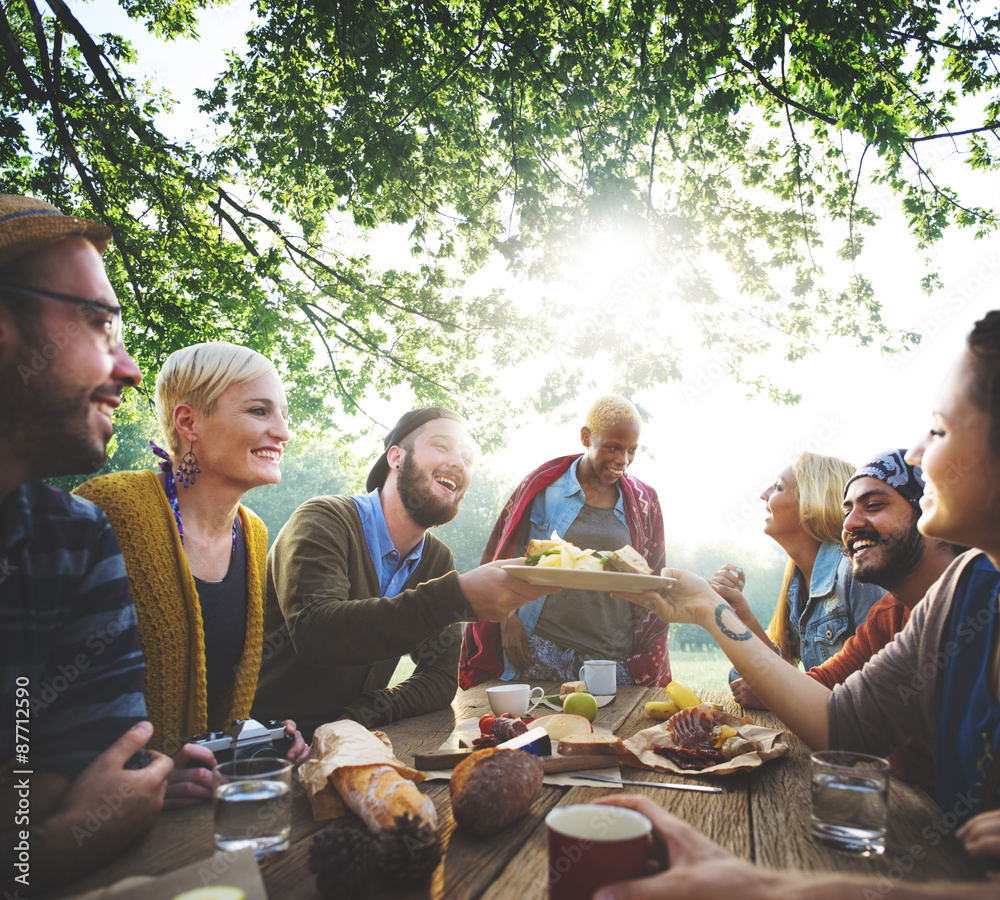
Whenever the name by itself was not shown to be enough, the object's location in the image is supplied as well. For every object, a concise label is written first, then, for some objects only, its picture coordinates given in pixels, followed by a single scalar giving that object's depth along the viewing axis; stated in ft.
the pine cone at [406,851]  3.78
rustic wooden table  3.96
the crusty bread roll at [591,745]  6.30
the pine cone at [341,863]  3.59
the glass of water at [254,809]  4.17
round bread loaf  4.59
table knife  5.70
